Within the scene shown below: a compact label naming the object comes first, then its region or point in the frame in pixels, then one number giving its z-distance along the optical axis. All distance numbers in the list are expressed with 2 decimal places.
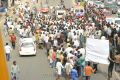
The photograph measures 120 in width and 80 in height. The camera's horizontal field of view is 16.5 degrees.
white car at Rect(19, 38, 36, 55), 27.62
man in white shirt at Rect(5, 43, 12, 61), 23.75
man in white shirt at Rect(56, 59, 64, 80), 17.45
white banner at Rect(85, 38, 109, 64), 15.46
